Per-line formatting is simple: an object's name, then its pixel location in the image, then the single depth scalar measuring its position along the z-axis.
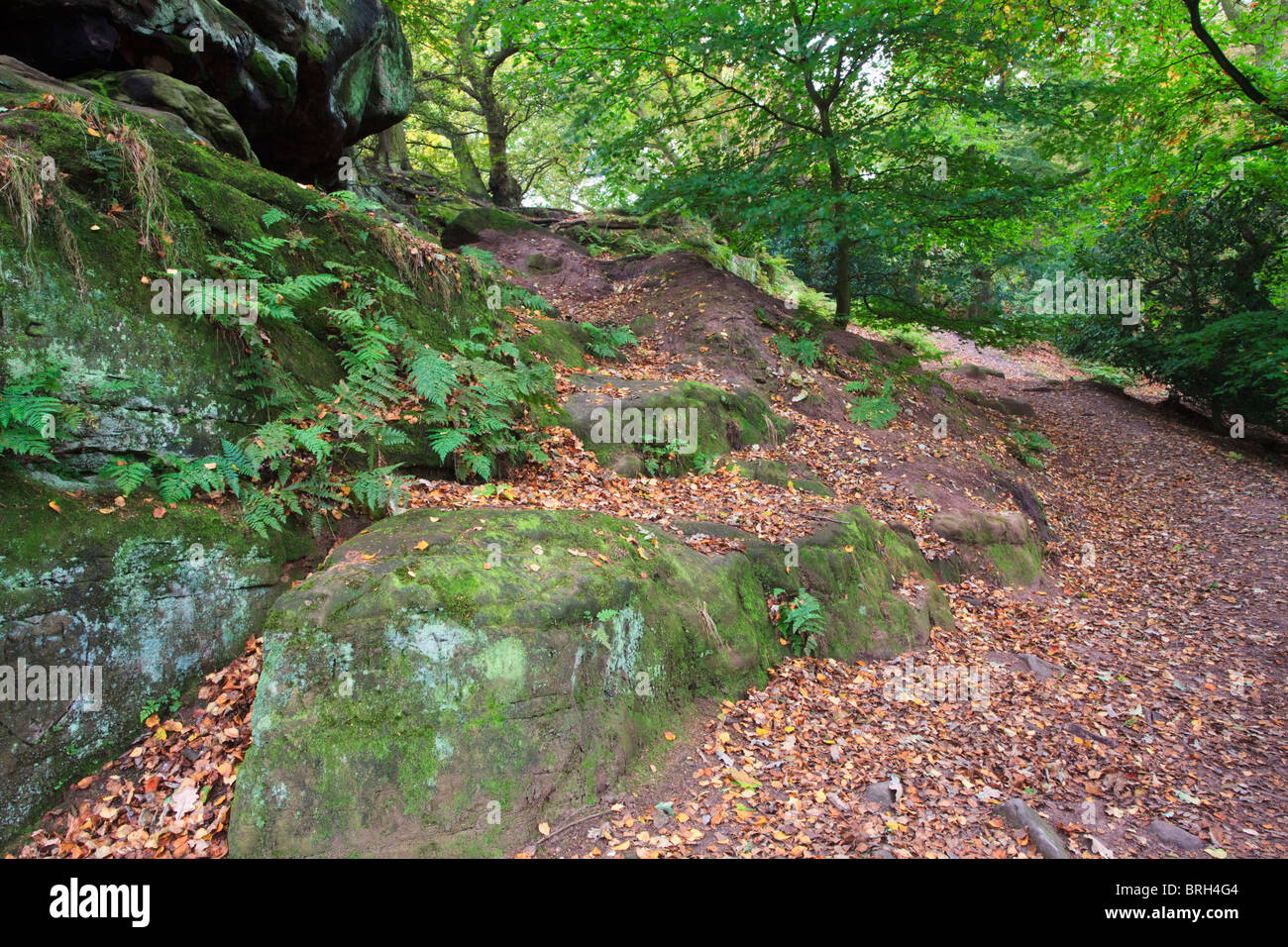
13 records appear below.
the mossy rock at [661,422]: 7.60
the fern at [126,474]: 4.10
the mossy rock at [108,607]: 3.54
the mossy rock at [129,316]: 4.11
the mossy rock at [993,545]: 8.49
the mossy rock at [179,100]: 6.20
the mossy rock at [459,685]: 3.49
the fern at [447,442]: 5.49
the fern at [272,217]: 5.63
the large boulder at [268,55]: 6.09
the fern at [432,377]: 5.67
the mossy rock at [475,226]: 13.84
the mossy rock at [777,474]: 8.12
